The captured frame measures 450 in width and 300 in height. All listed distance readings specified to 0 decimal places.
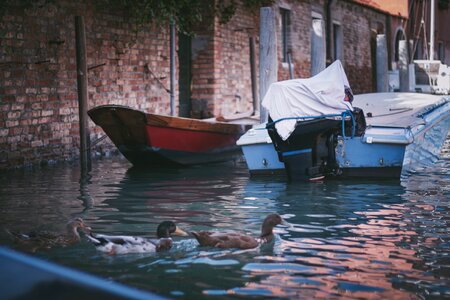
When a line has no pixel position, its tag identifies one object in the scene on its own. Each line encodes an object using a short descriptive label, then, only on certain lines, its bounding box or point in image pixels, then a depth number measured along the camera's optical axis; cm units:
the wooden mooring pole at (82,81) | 976
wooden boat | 1035
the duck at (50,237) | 535
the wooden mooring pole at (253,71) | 1508
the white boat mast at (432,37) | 2646
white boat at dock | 911
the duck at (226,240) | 534
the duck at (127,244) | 507
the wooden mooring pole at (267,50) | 1155
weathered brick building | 1013
